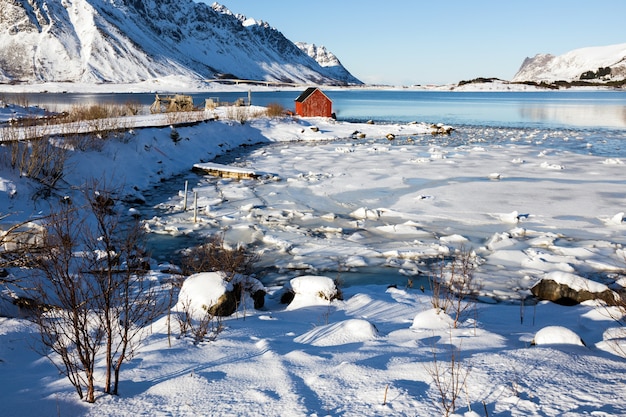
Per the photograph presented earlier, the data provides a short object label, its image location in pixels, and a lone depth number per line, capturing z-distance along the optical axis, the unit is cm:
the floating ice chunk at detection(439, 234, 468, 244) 1016
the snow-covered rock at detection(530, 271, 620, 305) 695
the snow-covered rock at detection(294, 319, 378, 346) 489
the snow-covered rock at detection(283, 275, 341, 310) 677
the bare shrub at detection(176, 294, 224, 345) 480
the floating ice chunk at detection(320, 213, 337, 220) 1214
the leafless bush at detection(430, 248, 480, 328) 612
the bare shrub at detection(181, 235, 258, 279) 716
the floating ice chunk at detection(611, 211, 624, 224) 1136
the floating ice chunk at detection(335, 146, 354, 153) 2533
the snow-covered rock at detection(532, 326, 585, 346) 472
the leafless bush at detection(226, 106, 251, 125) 3130
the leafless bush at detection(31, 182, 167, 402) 341
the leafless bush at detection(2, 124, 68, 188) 1187
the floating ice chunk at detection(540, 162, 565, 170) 1930
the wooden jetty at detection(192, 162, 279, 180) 1791
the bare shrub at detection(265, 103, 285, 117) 3625
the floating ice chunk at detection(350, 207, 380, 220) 1217
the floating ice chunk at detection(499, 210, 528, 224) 1168
